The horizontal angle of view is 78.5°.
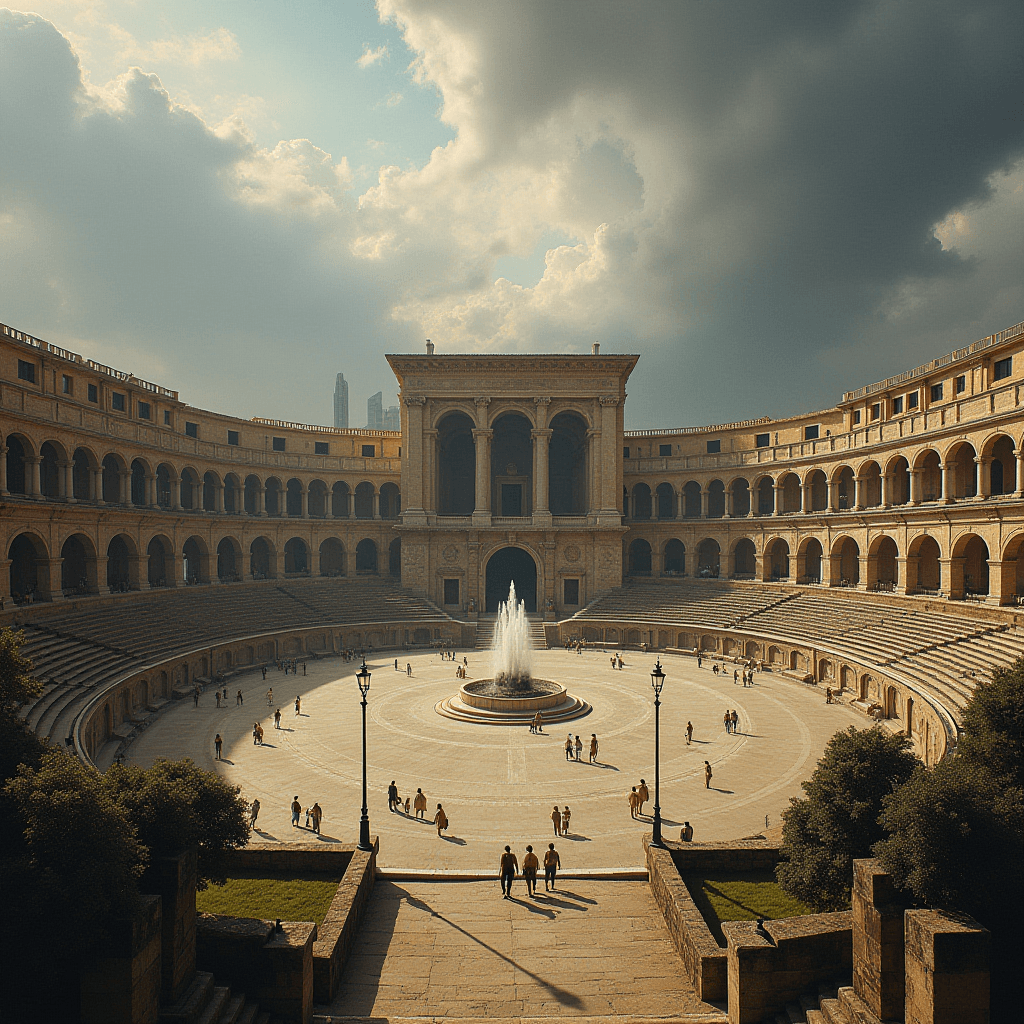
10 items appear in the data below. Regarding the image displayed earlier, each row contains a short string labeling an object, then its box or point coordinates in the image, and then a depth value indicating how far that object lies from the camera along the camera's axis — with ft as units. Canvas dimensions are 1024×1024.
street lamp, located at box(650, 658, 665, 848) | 54.24
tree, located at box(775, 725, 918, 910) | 39.34
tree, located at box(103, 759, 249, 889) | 35.27
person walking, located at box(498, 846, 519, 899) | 50.42
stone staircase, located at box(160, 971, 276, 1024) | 32.86
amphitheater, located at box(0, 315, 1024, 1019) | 105.50
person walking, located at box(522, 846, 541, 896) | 50.67
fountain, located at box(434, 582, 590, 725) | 103.14
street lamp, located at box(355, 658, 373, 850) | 54.44
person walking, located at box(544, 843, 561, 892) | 51.11
